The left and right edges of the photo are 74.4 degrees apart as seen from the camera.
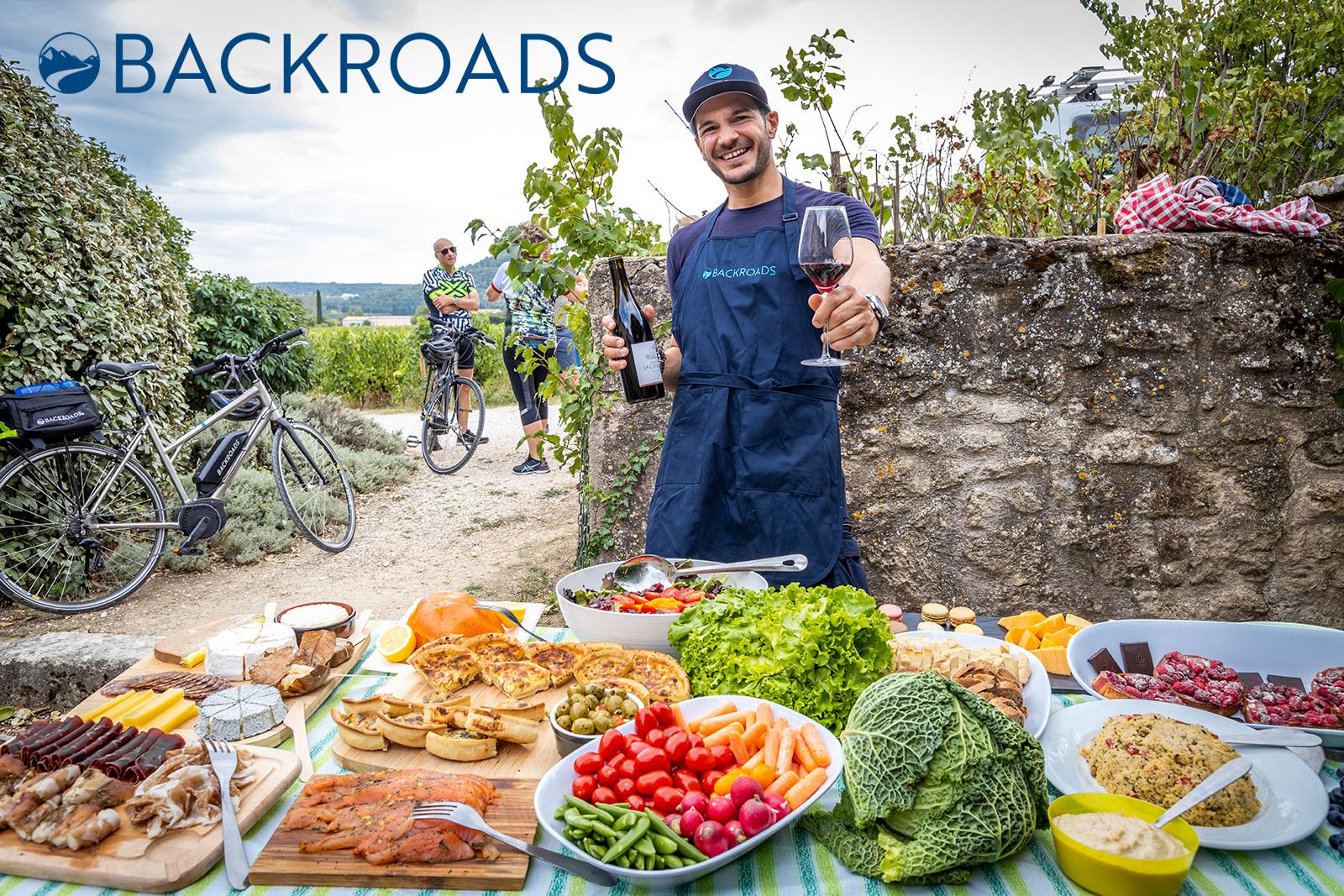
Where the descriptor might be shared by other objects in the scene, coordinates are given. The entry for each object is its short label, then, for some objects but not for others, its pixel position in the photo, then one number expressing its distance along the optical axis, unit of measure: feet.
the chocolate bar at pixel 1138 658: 6.43
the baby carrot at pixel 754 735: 4.94
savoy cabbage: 4.09
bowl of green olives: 5.17
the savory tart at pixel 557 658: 6.38
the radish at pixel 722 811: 4.22
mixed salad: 6.75
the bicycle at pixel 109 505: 19.42
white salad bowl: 6.55
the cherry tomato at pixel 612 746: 4.66
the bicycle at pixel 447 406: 33.63
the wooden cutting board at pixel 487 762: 5.35
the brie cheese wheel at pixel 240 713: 5.65
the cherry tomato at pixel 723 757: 4.69
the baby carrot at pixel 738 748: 4.81
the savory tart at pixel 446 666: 6.31
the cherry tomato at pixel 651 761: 4.49
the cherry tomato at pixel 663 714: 4.88
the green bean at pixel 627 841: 4.03
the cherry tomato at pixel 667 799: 4.33
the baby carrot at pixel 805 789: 4.46
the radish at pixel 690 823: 4.17
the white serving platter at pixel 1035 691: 5.39
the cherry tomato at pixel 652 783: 4.39
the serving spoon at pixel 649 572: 7.34
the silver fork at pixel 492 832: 4.05
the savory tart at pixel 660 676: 5.80
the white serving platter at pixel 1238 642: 6.43
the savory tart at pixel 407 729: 5.51
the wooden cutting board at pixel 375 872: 4.27
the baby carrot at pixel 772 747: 4.77
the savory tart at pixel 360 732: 5.50
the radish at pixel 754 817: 4.19
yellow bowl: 3.90
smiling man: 8.73
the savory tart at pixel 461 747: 5.38
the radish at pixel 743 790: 4.32
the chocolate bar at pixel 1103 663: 6.36
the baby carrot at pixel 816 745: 4.83
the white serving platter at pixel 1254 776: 4.33
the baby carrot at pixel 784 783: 4.54
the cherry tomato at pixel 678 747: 4.59
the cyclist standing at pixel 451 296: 33.22
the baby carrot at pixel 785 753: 4.68
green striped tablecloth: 4.16
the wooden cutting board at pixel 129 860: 4.29
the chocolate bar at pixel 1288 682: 6.35
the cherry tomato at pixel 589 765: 4.62
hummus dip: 4.05
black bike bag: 18.17
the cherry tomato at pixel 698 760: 4.57
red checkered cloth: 12.03
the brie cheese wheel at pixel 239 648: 6.56
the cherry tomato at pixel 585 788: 4.49
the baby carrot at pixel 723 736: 4.84
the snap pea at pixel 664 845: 4.05
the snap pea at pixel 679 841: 4.05
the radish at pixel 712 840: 4.09
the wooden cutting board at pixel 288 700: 5.71
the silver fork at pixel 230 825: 4.33
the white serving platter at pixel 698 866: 3.98
